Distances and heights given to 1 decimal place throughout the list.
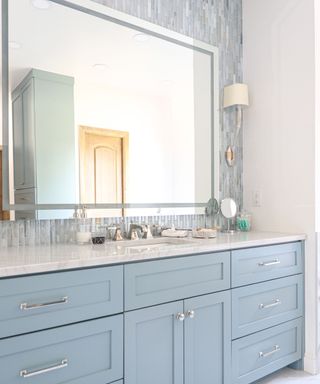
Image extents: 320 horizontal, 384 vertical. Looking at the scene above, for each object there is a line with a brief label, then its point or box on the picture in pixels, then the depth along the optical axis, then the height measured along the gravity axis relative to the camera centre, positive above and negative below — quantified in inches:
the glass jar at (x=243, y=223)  101.6 -10.5
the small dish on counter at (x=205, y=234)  84.4 -11.2
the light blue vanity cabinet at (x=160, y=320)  49.3 -22.5
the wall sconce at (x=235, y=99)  101.9 +23.8
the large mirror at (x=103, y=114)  69.7 +15.9
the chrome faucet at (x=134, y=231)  82.4 -10.3
